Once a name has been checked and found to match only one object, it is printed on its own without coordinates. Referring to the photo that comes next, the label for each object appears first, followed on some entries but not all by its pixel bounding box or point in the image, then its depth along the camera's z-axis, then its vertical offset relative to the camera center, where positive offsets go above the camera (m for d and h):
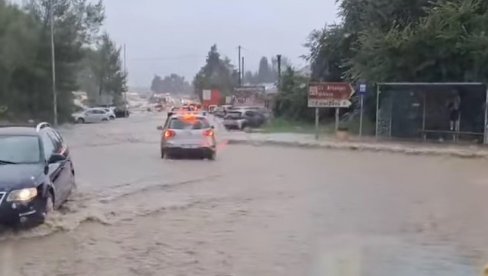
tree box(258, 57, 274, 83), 172.62 +1.99
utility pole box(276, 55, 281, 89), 74.13 +2.25
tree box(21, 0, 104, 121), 54.62 +2.27
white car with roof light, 22.12 -1.70
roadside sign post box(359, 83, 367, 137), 31.67 -0.61
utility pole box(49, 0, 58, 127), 49.76 +0.14
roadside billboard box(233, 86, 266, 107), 70.44 -1.64
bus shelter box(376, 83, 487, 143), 29.28 -1.18
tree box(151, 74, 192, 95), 194.62 -2.79
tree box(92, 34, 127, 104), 103.62 +0.51
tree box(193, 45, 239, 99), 120.44 +0.83
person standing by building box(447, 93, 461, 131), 29.69 -1.21
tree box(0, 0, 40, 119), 51.38 +1.33
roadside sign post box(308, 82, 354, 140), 32.72 -0.62
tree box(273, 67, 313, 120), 49.56 -1.19
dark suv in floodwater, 9.02 -1.26
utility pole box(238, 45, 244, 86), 107.27 +1.09
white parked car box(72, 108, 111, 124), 66.17 -3.40
